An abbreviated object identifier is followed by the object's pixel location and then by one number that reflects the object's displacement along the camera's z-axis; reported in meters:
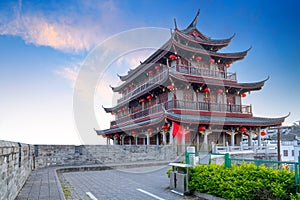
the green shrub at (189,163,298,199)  5.21
